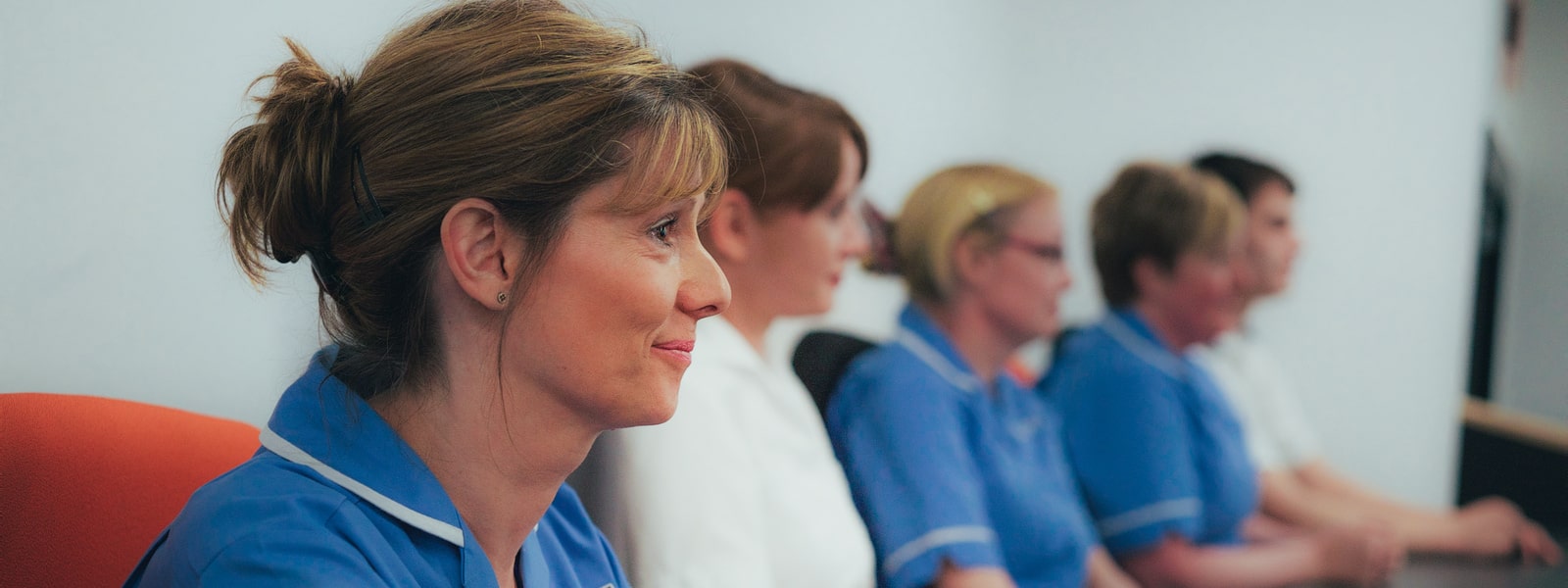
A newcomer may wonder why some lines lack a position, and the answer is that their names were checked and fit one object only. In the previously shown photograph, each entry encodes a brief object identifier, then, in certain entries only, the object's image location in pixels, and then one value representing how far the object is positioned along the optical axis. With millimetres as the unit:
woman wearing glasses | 3838
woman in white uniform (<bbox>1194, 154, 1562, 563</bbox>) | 4492
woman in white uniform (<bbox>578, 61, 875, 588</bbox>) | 3548
